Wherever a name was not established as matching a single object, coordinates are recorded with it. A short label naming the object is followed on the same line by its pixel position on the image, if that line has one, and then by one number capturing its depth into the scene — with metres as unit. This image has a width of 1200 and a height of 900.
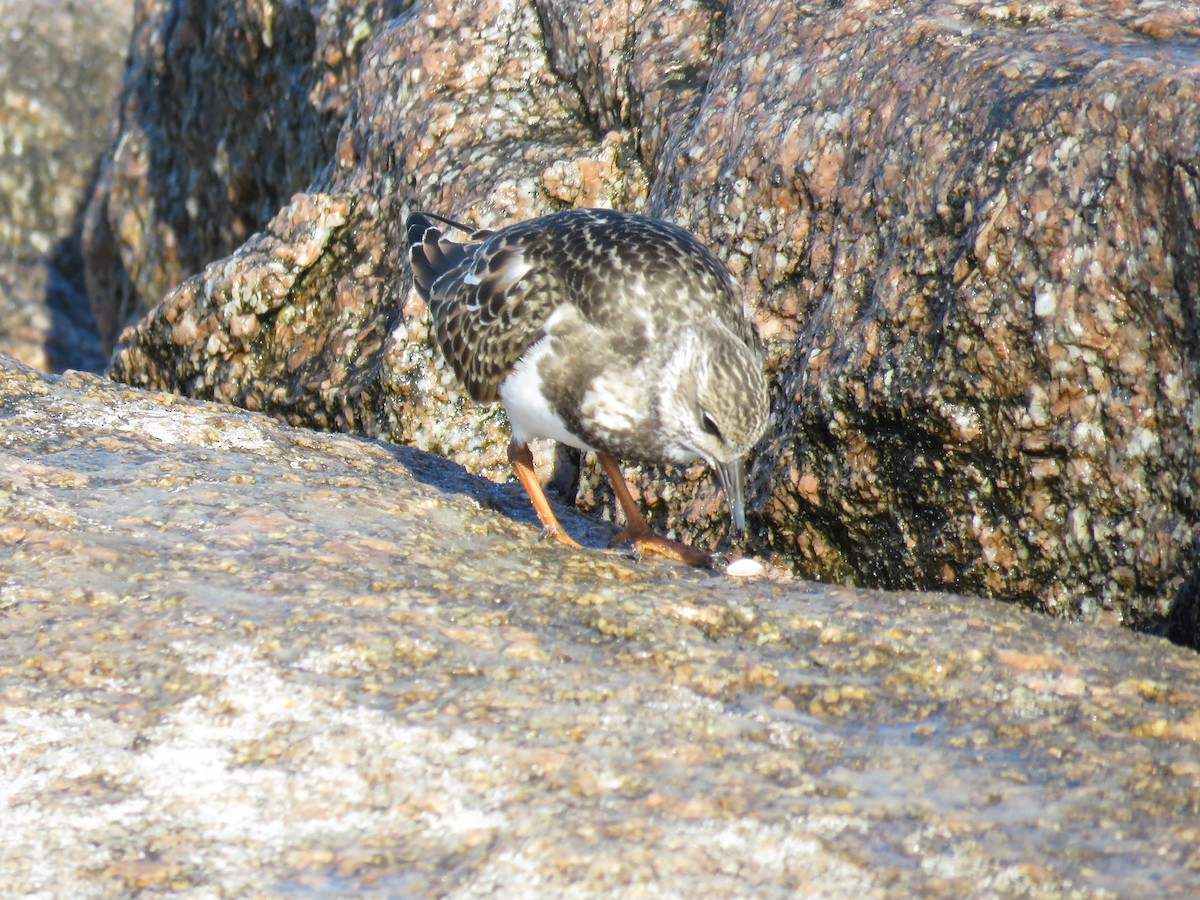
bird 9.98
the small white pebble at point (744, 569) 10.47
